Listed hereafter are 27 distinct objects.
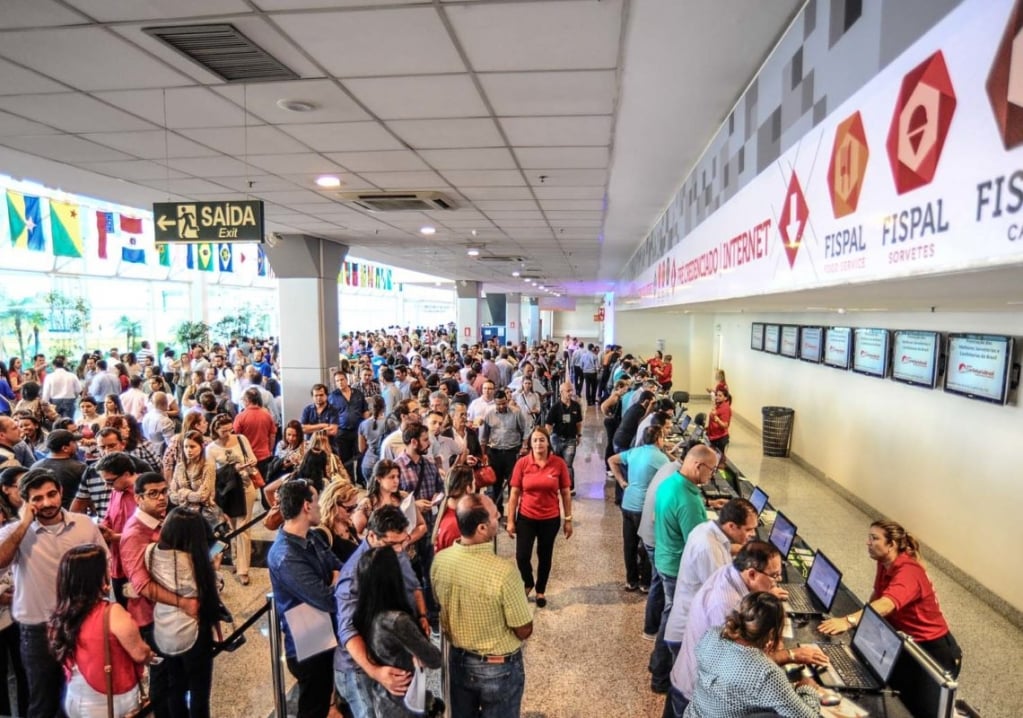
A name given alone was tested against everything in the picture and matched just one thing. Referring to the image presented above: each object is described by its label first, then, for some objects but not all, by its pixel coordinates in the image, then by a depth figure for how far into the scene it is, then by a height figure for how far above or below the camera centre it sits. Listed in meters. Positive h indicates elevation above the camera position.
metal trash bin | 11.38 -2.14
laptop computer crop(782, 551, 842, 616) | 3.74 -1.81
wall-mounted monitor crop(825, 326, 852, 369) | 8.99 -0.40
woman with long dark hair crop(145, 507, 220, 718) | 3.10 -1.58
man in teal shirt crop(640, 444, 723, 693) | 3.90 -1.35
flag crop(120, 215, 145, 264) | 13.82 +1.79
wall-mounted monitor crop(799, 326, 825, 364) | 10.12 -0.40
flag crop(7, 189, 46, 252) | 11.24 +1.78
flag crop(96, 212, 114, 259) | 13.74 +2.00
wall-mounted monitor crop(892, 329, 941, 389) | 6.71 -0.43
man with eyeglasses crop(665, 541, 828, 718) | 2.87 -1.39
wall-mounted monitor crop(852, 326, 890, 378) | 7.94 -0.42
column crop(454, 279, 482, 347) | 25.00 +0.29
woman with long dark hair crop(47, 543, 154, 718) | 2.59 -1.43
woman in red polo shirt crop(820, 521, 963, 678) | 3.52 -1.70
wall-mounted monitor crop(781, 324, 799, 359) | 11.12 -0.40
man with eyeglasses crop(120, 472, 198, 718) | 3.11 -1.38
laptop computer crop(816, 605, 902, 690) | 2.94 -1.81
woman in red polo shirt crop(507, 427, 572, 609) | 4.92 -1.55
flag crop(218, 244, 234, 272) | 16.77 +1.62
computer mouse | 2.85 -1.85
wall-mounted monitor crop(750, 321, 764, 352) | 13.35 -0.39
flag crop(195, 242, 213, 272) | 15.67 +1.58
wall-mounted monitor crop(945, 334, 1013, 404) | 5.58 -0.44
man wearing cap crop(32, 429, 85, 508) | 4.50 -1.17
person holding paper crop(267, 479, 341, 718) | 3.06 -1.41
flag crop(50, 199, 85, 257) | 12.04 +1.76
